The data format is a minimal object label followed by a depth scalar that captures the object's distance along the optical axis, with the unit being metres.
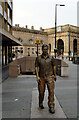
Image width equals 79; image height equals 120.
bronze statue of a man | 5.02
